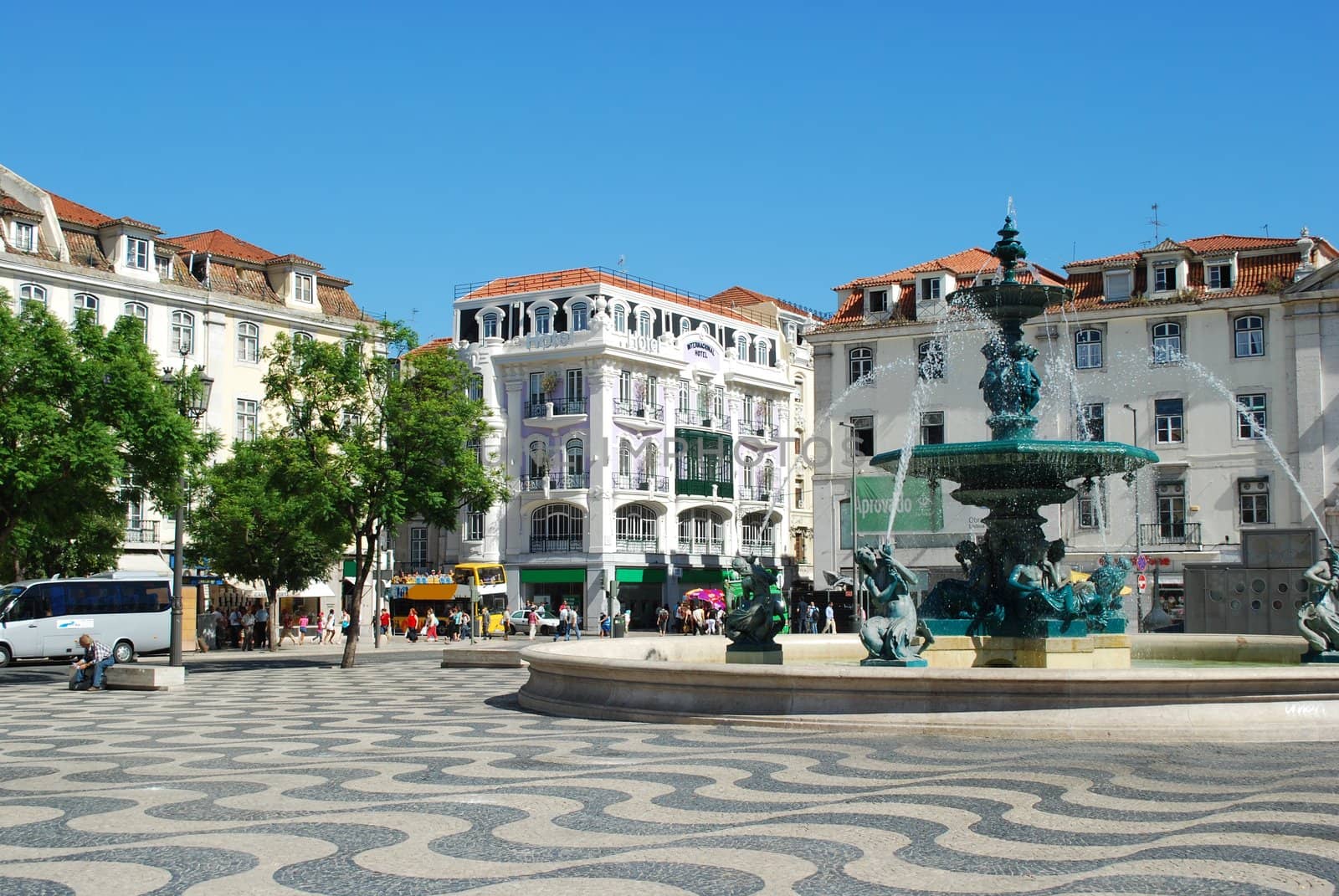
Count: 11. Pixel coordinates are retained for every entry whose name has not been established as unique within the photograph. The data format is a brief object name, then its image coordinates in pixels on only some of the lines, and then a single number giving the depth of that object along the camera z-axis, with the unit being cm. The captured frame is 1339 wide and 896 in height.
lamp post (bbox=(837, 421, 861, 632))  3542
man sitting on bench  2114
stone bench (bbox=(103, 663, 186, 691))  2047
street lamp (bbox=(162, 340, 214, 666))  2211
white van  3025
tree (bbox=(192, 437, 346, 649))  3650
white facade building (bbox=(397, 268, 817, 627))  5494
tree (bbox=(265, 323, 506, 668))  2525
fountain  1540
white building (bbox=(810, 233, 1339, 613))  4097
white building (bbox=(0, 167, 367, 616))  4028
